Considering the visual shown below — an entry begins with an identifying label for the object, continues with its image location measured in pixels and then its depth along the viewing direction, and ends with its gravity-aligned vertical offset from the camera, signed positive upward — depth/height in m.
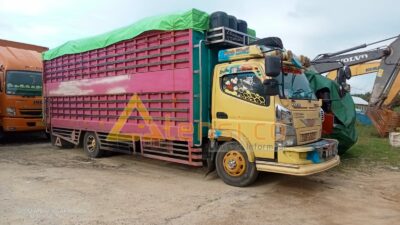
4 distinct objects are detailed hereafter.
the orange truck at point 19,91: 12.23 +0.84
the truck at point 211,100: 5.88 +0.27
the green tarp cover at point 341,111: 8.48 +0.06
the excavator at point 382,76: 12.19 +1.34
